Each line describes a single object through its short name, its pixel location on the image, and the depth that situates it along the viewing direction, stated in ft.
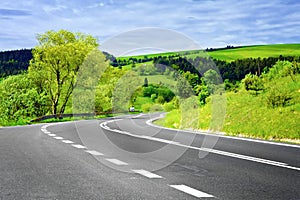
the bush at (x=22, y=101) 230.68
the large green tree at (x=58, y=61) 207.21
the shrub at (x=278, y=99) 67.69
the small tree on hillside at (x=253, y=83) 83.56
